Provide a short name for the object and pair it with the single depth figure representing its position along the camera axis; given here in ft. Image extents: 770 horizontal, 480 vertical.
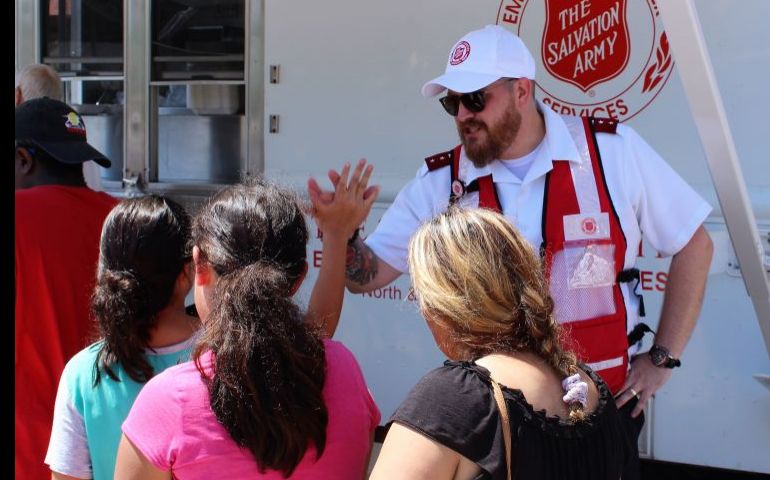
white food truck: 9.54
